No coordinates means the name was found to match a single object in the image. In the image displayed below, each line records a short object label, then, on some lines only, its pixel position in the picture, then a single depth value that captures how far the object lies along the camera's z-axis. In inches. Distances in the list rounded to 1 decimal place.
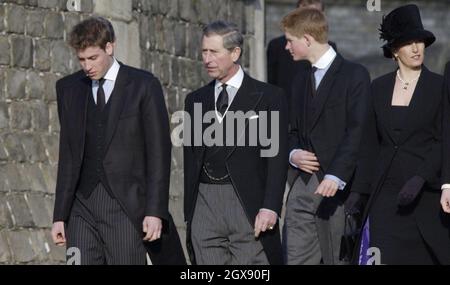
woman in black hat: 470.0
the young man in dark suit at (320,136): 492.1
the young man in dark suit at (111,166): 454.3
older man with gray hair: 470.9
